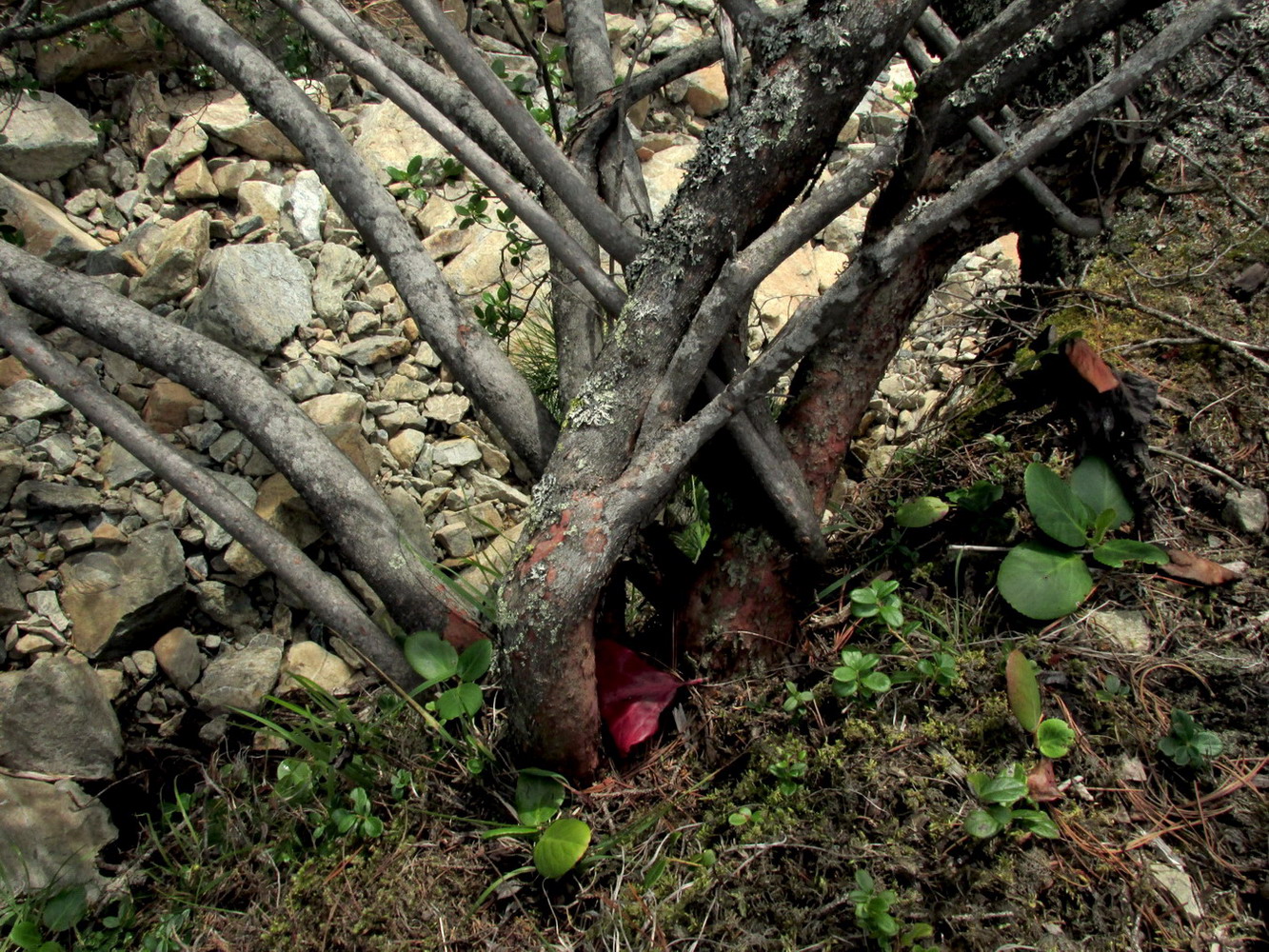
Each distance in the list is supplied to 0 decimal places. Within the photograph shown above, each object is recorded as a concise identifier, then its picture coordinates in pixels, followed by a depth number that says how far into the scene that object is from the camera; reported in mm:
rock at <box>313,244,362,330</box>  3299
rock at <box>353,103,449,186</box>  3836
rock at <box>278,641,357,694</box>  2471
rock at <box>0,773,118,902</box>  1998
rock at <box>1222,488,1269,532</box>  2053
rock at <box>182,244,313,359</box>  3064
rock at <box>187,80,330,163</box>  3654
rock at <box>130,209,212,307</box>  3156
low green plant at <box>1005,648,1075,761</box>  1675
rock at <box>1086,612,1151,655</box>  1869
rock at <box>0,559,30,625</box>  2408
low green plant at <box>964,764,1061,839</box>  1565
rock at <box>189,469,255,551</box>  2660
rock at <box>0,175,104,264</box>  3154
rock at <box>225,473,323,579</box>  2617
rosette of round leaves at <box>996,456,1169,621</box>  1838
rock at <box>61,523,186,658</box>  2416
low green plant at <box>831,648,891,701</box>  1791
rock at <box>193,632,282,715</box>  2375
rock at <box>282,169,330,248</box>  3480
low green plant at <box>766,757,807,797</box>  1745
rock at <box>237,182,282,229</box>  3490
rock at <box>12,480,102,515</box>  2598
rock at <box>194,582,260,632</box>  2594
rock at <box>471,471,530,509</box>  3066
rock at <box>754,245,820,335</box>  3700
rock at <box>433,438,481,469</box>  3121
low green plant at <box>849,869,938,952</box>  1489
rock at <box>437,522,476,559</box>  2867
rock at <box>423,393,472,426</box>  3232
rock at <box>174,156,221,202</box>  3521
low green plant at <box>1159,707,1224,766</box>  1677
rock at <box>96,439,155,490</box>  2754
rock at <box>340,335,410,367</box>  3248
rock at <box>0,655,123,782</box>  2172
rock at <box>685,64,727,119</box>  4543
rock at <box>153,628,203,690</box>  2447
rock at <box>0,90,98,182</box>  3326
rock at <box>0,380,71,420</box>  2781
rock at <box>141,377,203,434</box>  2895
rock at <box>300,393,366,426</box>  2924
